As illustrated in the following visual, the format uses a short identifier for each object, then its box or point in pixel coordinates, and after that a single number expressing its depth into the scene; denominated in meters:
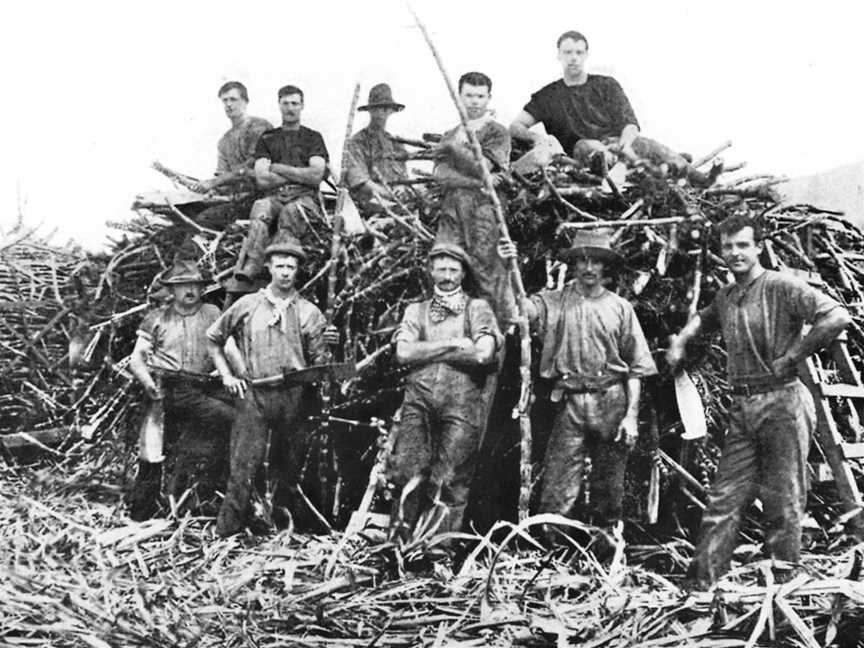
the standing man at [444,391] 5.70
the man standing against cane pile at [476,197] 6.08
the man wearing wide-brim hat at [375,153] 7.85
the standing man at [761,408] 5.02
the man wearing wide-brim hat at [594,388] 5.74
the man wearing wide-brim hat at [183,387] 6.98
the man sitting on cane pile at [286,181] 7.32
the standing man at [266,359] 6.35
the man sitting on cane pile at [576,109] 7.58
